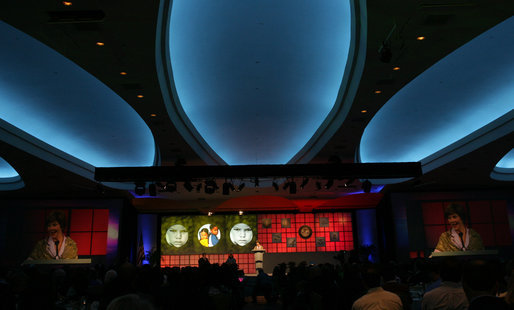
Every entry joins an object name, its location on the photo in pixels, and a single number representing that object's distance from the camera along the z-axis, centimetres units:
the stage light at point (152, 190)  1608
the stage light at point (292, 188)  1477
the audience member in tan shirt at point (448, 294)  320
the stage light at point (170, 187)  1446
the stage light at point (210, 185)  1439
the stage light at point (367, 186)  1557
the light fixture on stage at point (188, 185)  1424
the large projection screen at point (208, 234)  2103
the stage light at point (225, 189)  1513
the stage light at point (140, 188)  1475
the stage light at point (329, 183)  1405
